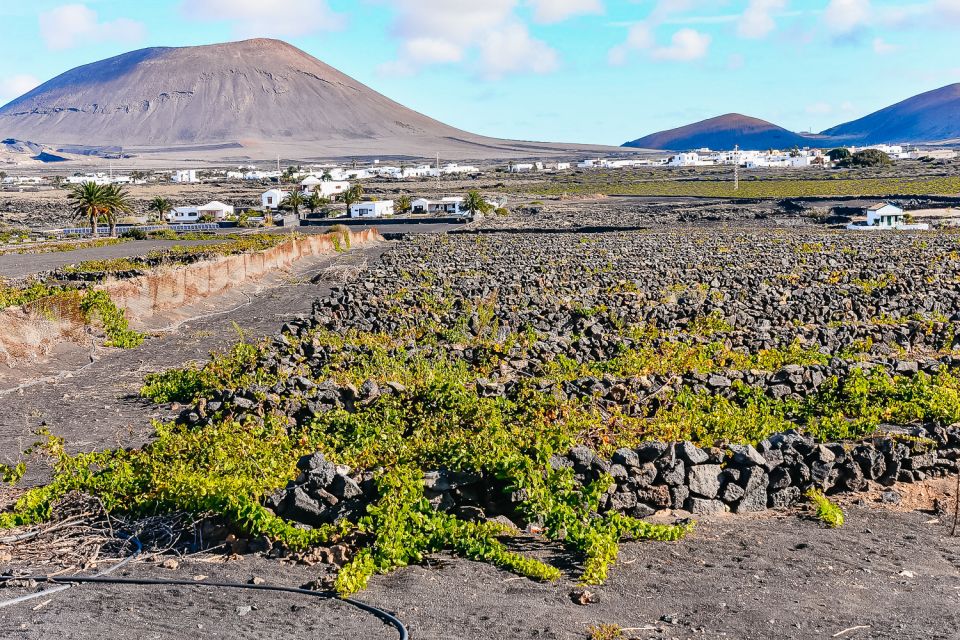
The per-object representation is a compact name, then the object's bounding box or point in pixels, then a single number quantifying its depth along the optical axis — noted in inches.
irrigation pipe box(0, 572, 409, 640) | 272.7
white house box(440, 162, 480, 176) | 7086.6
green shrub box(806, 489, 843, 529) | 336.5
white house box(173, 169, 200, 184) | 6102.4
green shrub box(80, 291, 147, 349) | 804.0
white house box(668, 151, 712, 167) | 7426.2
